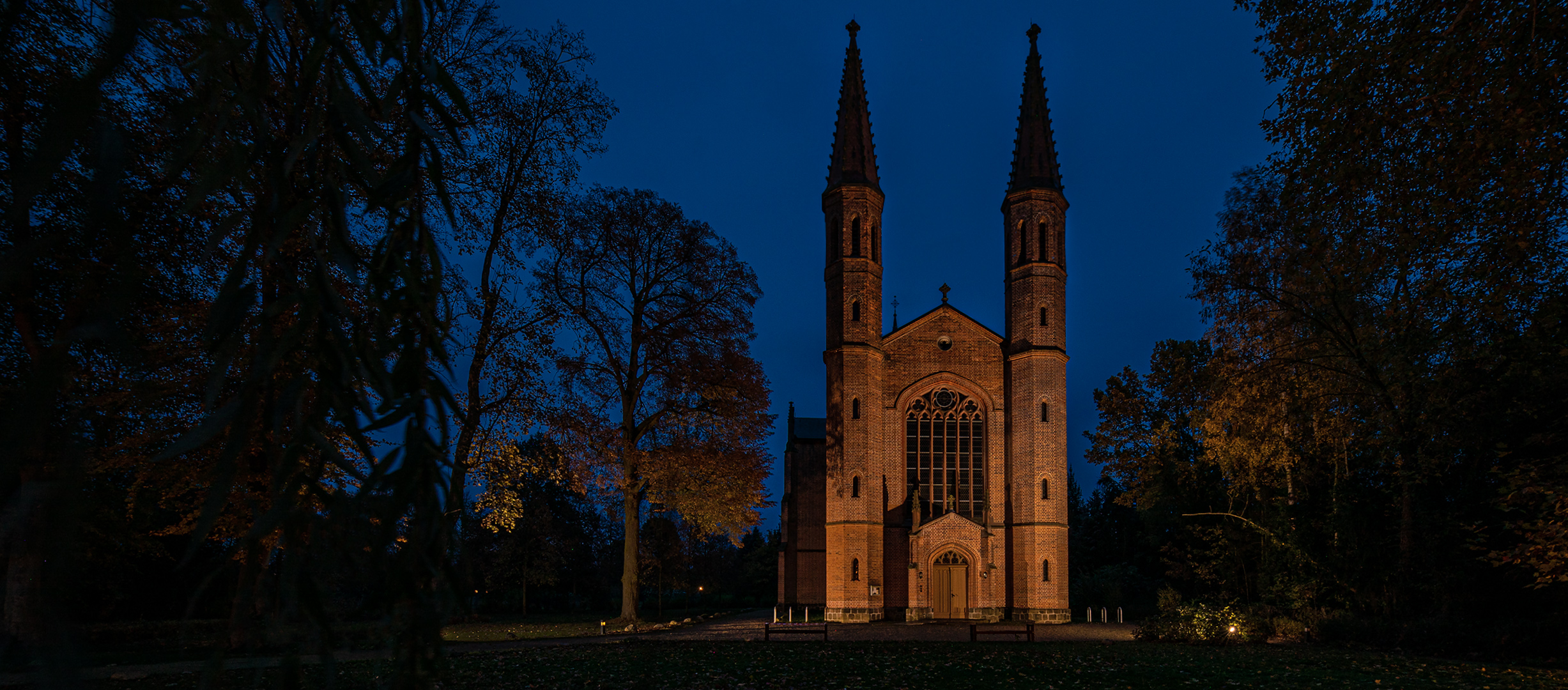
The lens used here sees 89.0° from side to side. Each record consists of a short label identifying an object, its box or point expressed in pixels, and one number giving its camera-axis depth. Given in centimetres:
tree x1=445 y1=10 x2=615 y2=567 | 1595
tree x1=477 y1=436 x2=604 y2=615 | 1734
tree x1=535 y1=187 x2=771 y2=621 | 2266
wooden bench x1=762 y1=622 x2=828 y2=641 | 1947
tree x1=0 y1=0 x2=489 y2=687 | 116
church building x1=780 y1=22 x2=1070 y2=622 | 3038
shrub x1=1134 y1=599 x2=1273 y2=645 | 1938
